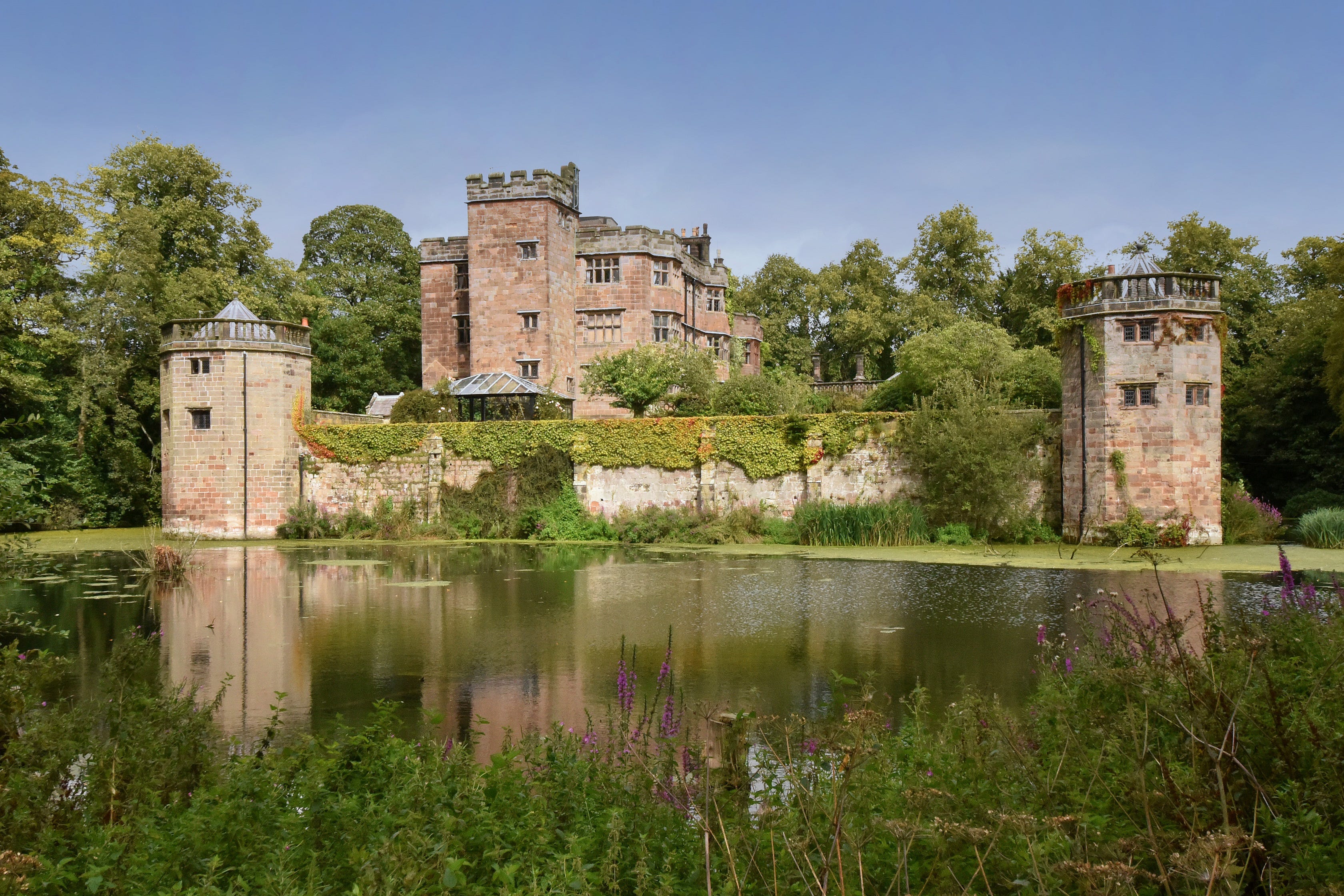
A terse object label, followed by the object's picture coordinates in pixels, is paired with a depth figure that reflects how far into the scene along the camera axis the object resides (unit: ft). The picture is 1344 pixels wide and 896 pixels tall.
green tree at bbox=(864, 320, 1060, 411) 88.22
